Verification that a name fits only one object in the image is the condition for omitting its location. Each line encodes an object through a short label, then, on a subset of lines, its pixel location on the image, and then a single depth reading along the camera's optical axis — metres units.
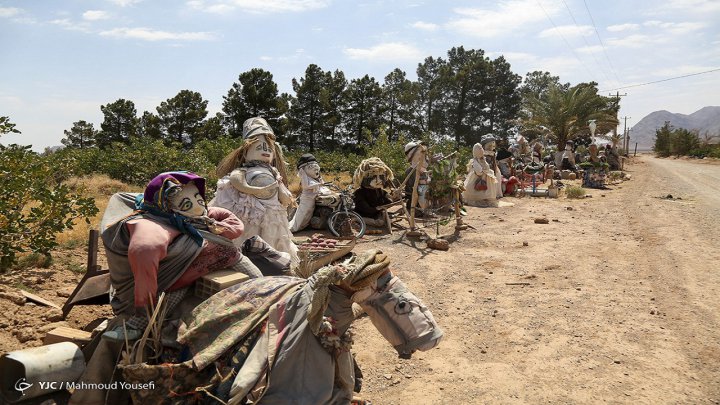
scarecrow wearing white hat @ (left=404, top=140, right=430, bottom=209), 9.35
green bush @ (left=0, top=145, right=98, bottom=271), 4.89
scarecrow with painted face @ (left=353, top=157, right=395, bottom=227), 9.17
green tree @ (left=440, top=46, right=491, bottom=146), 34.34
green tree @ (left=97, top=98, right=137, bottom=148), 27.97
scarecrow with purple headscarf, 2.64
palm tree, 24.56
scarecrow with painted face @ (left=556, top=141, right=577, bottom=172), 20.64
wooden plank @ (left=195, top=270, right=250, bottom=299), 2.78
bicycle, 8.41
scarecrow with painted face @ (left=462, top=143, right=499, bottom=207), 12.33
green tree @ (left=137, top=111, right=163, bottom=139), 25.86
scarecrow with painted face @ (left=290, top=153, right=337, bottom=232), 8.56
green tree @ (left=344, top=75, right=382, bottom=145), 28.72
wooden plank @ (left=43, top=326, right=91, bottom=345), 2.89
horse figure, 2.37
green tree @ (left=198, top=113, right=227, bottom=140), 25.34
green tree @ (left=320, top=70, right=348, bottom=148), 28.11
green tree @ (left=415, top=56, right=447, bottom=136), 35.00
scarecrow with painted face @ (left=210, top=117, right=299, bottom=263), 5.19
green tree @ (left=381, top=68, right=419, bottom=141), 30.88
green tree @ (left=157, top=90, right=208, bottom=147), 26.08
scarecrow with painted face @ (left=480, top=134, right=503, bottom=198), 13.23
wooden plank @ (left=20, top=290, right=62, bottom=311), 4.23
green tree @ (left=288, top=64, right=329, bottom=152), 27.94
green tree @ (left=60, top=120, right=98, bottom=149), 29.03
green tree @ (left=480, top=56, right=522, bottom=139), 35.72
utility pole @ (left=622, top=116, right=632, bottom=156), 44.49
